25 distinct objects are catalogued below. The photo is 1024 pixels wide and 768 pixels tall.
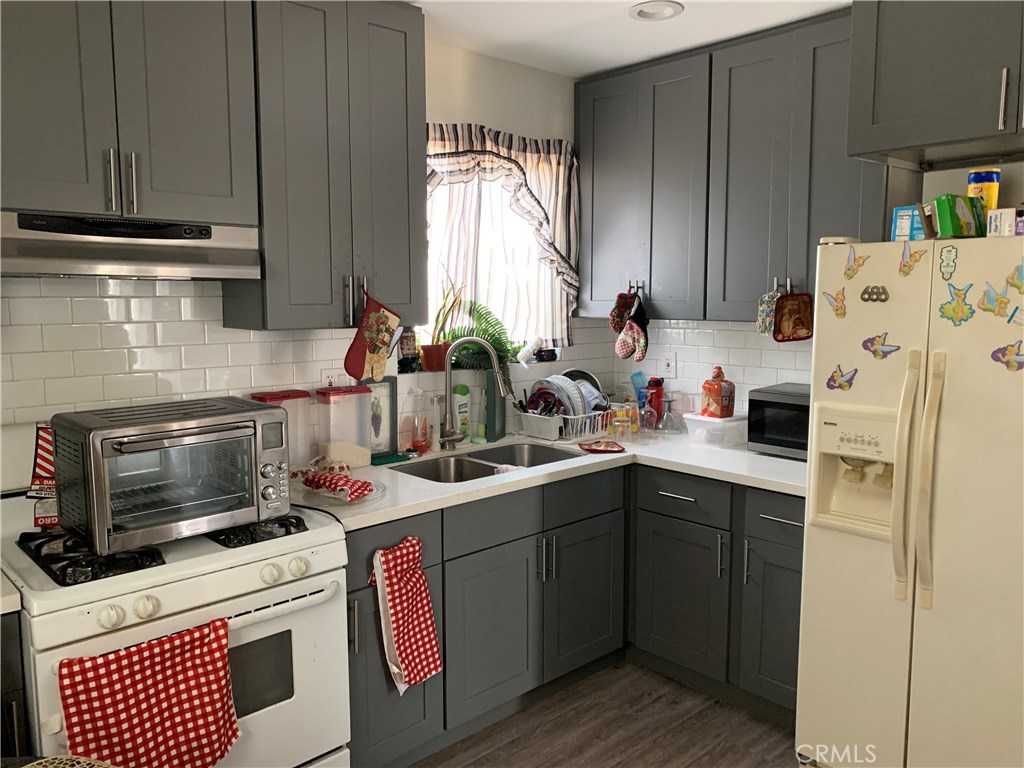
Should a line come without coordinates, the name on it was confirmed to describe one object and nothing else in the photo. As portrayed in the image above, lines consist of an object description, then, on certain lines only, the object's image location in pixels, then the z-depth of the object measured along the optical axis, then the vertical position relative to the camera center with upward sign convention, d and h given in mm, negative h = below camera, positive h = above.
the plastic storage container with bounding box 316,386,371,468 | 2832 -412
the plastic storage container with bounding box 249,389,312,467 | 2758 -397
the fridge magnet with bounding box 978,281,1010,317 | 1960 +13
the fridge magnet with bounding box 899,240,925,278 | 2098 +119
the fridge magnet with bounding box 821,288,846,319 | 2246 +12
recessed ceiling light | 2760 +1015
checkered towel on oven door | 1762 -886
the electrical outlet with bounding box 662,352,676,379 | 3736 -270
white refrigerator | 1996 -523
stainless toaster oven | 1913 -409
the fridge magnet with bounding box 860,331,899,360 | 2154 -106
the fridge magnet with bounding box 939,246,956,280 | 2035 +113
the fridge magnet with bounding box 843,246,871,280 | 2201 +116
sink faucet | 3127 -327
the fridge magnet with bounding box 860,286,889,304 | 2162 +35
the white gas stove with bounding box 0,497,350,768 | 1753 -734
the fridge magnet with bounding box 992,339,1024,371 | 1946 -117
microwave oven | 2967 -419
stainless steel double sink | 3076 -599
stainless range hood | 1970 +152
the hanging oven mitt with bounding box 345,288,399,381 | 2670 -111
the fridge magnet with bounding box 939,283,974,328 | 2016 -2
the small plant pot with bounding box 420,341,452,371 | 3258 -199
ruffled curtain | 3312 +361
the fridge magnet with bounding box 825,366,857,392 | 2233 -200
